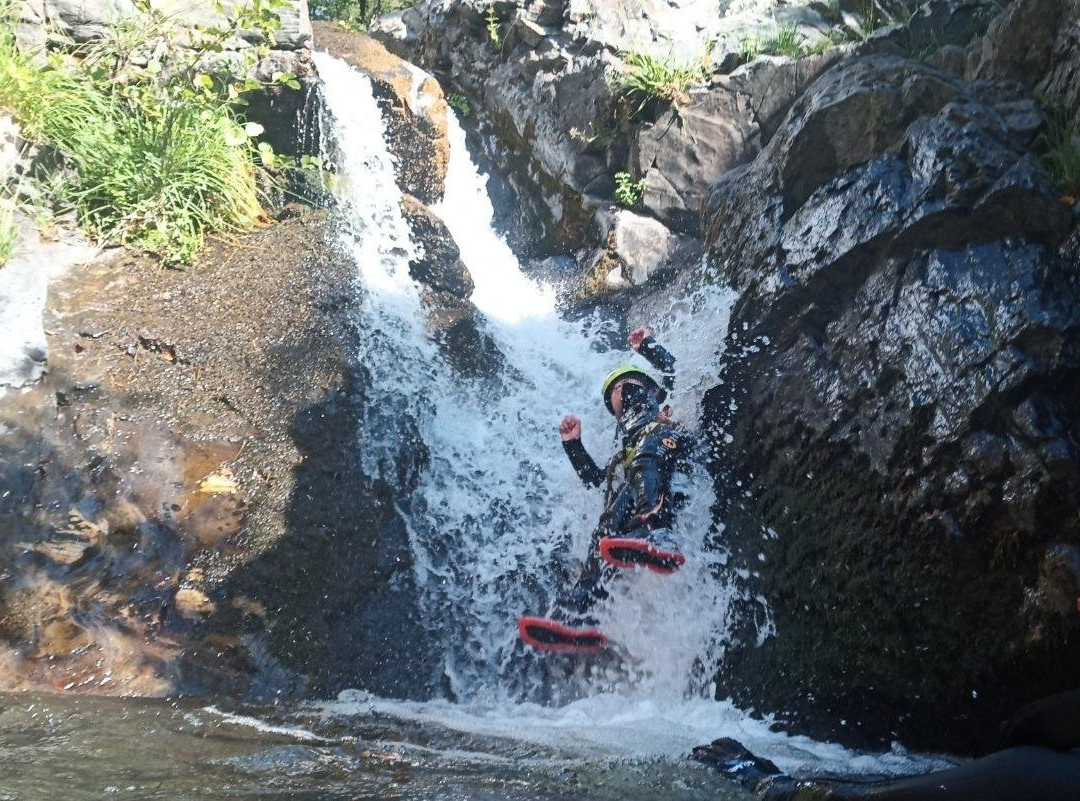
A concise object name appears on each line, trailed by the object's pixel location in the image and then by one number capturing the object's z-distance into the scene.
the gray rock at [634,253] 7.03
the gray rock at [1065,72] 4.57
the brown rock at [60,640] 3.69
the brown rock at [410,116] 7.90
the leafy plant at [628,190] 7.41
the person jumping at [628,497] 4.24
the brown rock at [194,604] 4.02
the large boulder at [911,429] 3.39
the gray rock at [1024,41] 4.88
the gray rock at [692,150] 7.07
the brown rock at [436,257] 6.82
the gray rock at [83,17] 6.09
